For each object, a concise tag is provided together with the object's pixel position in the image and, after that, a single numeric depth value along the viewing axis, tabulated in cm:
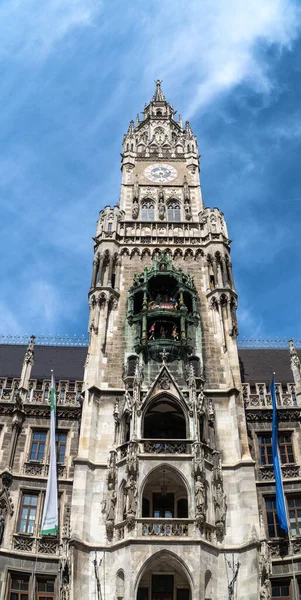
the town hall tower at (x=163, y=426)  2225
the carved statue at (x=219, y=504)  2346
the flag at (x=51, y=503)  2303
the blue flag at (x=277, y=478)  2348
